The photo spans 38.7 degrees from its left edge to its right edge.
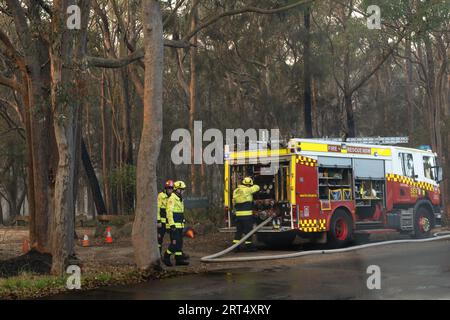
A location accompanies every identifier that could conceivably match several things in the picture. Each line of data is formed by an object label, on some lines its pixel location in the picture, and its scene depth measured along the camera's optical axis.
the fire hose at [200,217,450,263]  14.12
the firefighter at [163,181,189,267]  13.47
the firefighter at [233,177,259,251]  16.31
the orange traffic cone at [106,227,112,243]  21.22
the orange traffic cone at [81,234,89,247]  20.16
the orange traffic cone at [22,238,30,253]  18.30
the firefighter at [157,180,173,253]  14.94
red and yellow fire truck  16.25
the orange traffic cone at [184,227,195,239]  15.50
